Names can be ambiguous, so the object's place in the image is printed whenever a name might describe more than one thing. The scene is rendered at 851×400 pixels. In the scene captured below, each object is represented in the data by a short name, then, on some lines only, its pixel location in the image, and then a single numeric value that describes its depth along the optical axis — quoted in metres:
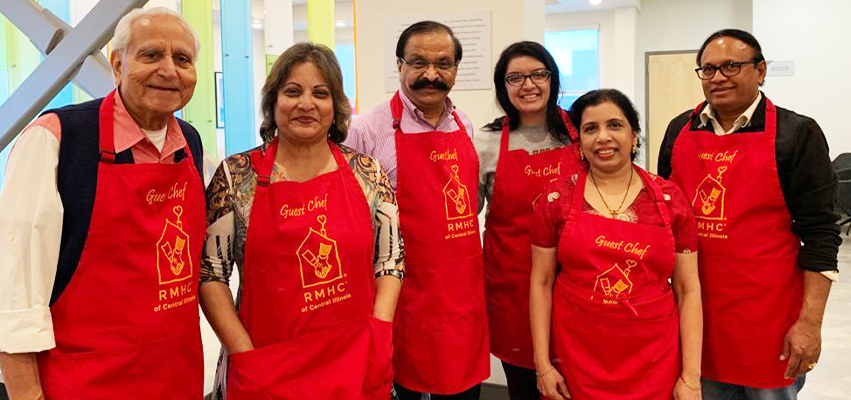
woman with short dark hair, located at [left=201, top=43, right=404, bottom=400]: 1.42
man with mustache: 1.80
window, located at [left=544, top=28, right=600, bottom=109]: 9.21
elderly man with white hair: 1.16
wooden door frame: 8.81
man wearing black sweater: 1.65
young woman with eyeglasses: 1.95
